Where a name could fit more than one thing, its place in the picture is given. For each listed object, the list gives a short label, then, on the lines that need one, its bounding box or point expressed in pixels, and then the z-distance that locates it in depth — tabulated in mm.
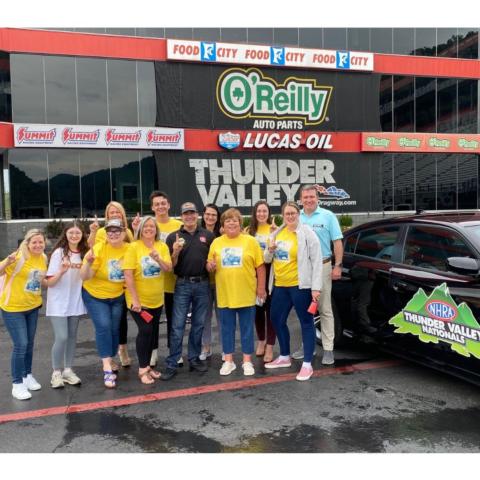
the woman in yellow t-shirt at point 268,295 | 5230
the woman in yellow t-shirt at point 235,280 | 4652
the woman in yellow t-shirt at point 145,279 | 4426
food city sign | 17891
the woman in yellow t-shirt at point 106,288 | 4449
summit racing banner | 16375
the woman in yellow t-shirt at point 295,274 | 4586
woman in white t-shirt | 4395
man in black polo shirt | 4715
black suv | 3773
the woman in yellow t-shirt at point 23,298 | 4191
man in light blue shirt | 5008
